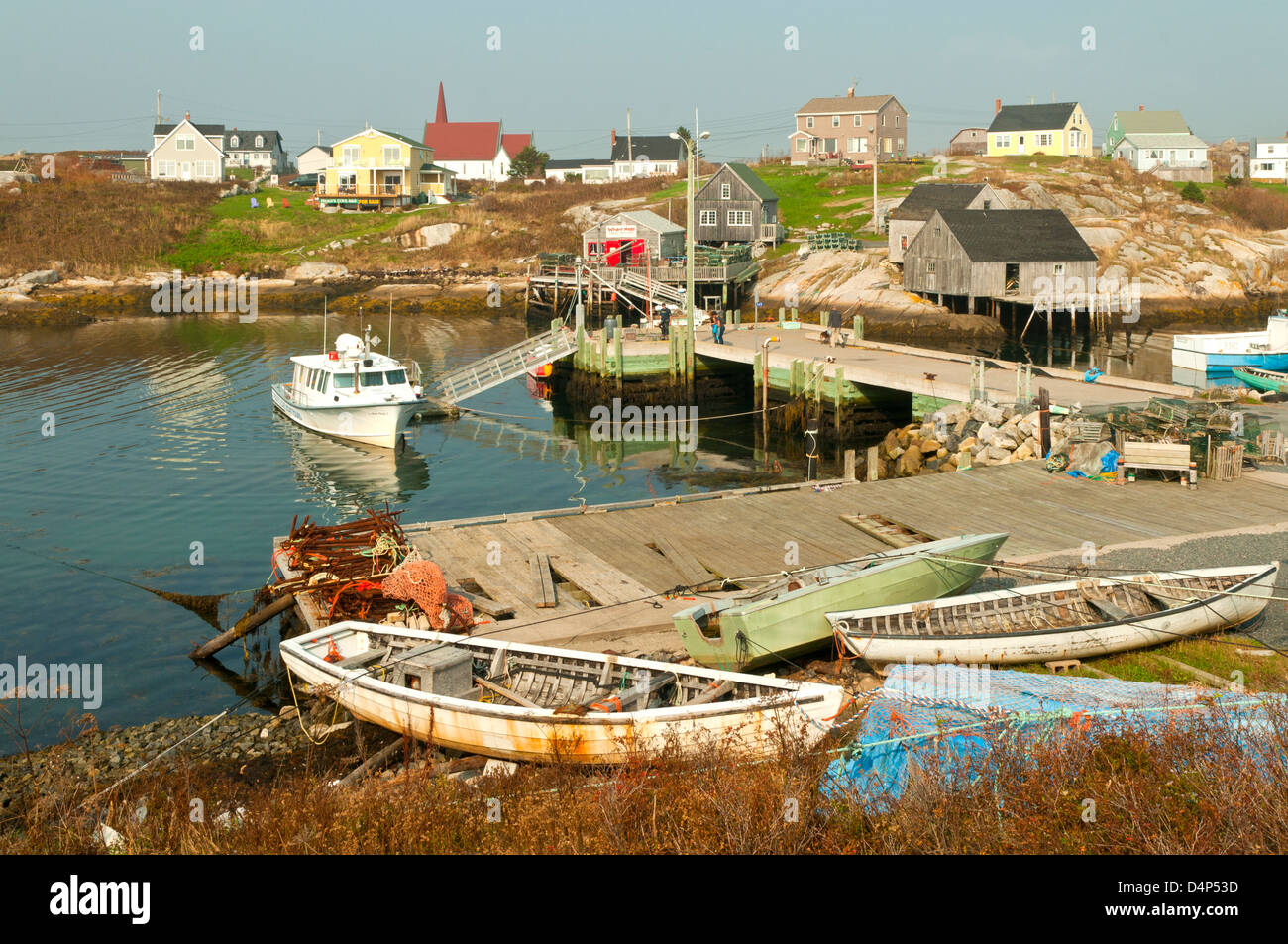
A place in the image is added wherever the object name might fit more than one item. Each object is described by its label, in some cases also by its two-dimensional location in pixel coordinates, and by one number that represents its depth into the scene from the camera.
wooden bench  22.55
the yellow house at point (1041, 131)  110.44
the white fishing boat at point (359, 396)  36.31
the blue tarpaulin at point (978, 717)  9.77
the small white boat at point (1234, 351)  44.82
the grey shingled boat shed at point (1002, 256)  59.97
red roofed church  130.38
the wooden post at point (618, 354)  43.54
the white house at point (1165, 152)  116.69
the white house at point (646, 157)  131.38
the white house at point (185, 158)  113.06
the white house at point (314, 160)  131.62
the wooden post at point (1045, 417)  26.23
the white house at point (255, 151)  133.00
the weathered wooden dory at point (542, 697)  11.95
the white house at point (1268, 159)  122.69
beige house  113.69
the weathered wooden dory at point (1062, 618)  14.27
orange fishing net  15.93
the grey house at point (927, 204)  70.75
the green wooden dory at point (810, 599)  14.37
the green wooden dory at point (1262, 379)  37.94
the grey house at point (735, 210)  78.81
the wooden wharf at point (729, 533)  17.06
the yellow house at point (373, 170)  102.12
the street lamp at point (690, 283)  43.72
